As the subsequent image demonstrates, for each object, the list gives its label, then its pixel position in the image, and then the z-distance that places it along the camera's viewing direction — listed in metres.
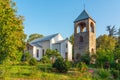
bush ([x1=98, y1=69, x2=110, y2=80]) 7.41
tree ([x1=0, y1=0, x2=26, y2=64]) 4.95
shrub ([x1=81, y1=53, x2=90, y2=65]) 13.30
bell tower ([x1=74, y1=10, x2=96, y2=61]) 14.56
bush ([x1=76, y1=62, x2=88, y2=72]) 8.73
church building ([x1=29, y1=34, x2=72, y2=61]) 18.61
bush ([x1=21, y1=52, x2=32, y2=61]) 15.92
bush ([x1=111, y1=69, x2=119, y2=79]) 8.00
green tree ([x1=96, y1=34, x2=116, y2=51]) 21.08
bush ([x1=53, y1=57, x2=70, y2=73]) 8.41
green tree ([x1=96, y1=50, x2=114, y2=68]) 11.69
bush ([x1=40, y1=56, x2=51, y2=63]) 14.39
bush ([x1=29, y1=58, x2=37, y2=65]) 11.49
